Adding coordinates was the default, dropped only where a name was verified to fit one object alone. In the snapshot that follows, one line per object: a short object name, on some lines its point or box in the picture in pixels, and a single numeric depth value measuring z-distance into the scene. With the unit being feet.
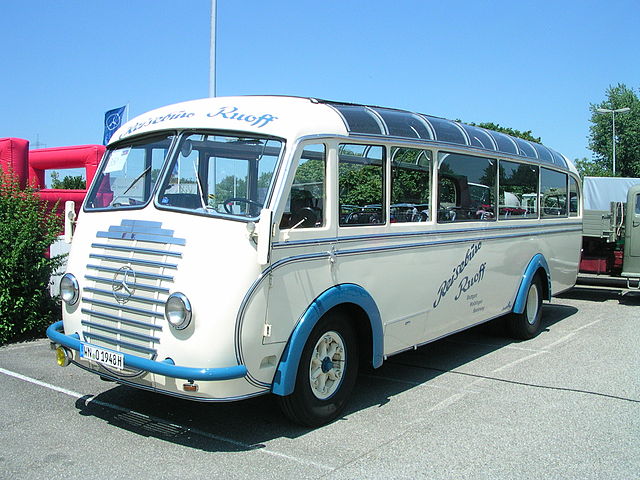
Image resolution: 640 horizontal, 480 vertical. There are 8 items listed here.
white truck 39.14
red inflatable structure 31.89
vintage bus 14.28
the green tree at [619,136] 144.25
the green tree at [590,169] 131.52
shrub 25.20
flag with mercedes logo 30.99
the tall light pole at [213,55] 40.55
